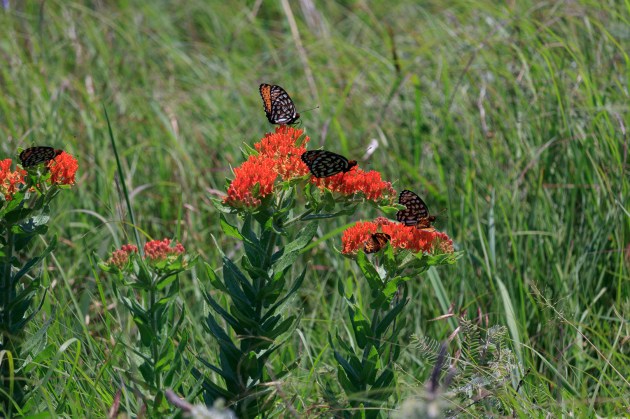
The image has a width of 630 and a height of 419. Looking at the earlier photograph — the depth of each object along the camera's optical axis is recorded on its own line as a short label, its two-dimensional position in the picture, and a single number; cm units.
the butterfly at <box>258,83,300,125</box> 564
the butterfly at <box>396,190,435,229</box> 504
